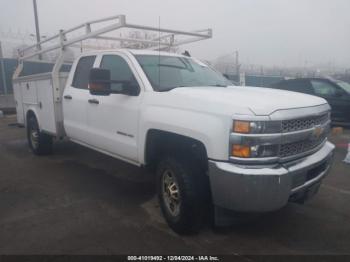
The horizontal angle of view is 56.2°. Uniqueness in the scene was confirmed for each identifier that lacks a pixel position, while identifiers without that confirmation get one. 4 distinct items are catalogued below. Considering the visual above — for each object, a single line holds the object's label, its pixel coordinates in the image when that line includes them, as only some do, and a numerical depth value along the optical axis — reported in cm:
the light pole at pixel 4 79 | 1944
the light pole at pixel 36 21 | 2162
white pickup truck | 278
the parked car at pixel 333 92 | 894
